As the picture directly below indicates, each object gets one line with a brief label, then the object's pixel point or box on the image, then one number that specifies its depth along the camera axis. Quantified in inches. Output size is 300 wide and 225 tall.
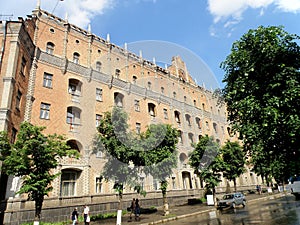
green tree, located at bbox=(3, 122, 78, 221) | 529.0
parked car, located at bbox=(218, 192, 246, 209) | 957.8
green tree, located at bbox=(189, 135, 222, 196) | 1051.3
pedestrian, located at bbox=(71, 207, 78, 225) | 648.4
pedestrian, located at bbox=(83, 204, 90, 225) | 661.9
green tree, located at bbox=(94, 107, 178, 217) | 749.9
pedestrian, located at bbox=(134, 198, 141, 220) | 730.8
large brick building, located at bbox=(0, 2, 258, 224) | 812.0
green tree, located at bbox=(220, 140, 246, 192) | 1298.0
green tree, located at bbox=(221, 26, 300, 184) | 311.3
